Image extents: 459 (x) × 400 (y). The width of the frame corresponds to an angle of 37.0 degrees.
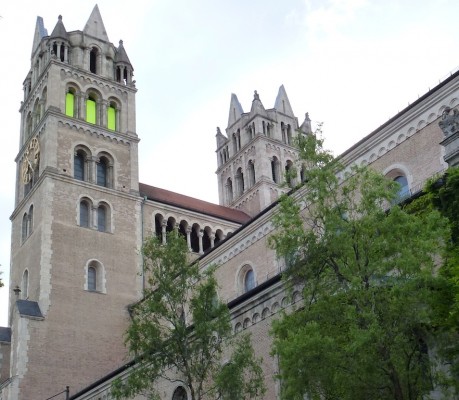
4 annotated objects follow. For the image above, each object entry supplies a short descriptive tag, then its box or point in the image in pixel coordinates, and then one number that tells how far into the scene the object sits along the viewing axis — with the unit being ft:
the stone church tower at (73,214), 124.06
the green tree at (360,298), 41.14
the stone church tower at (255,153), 182.91
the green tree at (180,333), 56.08
